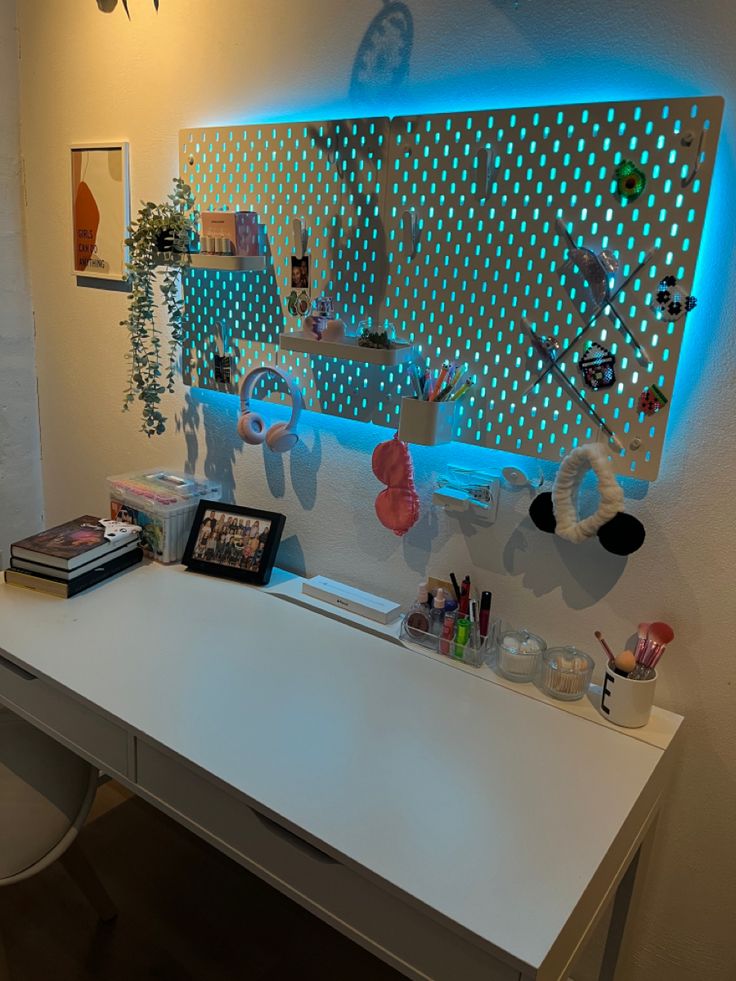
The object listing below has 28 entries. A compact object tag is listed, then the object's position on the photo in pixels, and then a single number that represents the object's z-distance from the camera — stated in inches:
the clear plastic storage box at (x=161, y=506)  69.4
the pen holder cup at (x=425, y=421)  52.6
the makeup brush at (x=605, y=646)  50.1
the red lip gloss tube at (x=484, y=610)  55.2
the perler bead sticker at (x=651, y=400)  46.7
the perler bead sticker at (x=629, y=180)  45.1
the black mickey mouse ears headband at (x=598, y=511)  48.3
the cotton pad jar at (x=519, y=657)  53.2
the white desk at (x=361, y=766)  36.2
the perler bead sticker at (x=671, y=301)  44.9
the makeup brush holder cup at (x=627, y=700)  48.3
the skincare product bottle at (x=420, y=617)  57.5
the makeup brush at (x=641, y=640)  49.8
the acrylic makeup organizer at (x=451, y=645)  55.3
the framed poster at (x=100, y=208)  74.7
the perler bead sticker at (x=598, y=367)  48.1
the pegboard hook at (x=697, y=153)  42.8
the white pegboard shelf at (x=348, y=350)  53.2
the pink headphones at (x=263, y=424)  63.4
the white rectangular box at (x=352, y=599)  60.2
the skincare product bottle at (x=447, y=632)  56.2
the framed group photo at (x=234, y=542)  66.9
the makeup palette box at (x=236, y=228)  61.2
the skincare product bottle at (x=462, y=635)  55.3
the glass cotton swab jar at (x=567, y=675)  51.3
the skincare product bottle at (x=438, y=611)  57.1
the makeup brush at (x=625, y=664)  48.7
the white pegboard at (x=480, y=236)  45.3
